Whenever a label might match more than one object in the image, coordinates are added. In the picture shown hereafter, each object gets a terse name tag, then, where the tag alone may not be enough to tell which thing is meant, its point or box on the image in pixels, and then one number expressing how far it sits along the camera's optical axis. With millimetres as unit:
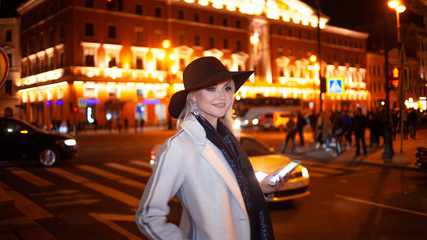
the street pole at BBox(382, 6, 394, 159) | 15617
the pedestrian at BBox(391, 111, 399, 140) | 21131
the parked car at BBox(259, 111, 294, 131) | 41906
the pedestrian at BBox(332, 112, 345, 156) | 17609
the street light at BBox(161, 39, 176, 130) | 44609
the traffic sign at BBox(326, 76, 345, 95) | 18594
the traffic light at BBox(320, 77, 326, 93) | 20172
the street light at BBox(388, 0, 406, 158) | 14500
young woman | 2180
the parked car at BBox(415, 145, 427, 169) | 10992
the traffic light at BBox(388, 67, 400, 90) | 14914
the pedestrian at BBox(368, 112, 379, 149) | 19969
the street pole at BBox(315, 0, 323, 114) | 21594
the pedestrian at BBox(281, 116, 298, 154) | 18869
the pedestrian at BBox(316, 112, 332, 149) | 19172
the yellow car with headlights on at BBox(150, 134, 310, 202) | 7695
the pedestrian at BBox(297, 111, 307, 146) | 22227
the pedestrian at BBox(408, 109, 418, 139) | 14383
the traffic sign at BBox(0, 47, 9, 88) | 6224
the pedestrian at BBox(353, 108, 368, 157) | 17391
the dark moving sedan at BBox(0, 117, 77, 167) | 14164
